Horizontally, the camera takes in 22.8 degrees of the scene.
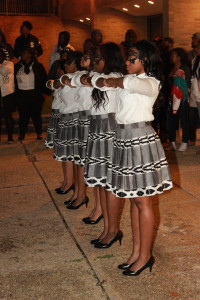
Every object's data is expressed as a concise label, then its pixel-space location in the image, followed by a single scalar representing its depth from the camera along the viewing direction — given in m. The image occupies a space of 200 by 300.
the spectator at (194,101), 7.87
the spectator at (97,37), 6.92
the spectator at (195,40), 8.79
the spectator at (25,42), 9.99
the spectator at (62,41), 8.88
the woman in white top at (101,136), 4.15
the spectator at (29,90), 9.35
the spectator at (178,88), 7.88
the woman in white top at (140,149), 3.47
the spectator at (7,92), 9.13
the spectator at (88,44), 6.16
